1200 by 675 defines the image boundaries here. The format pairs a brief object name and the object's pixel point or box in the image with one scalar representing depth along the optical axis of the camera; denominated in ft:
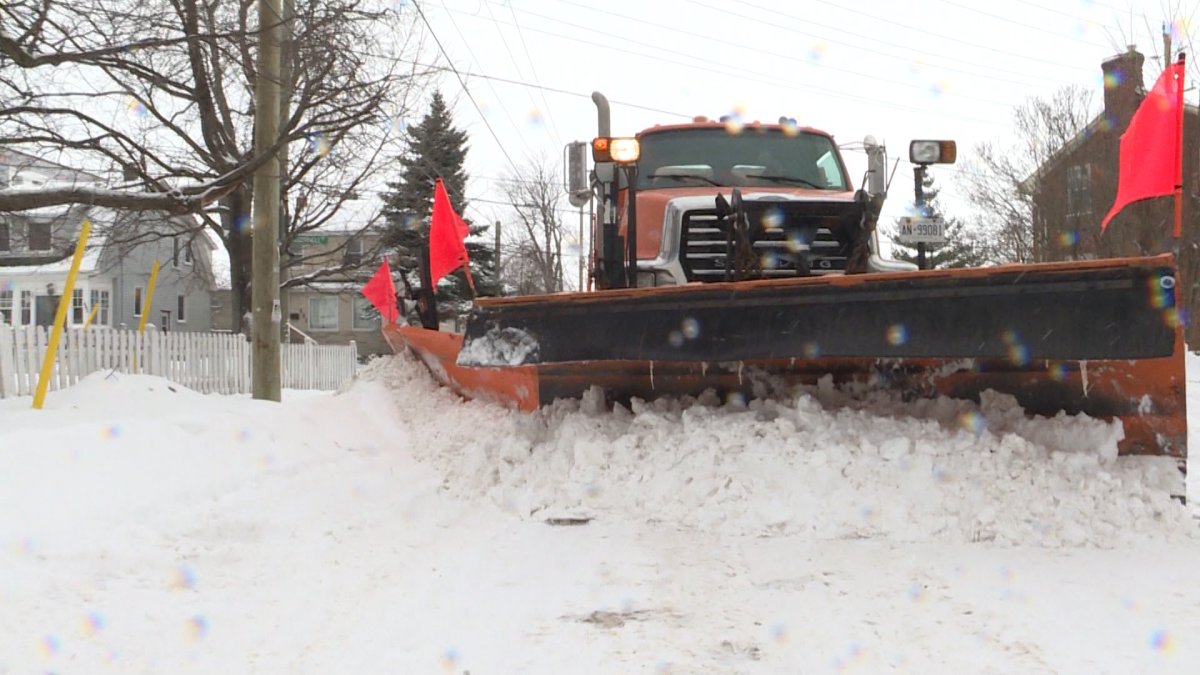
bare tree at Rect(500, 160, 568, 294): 143.02
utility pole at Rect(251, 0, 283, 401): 35.12
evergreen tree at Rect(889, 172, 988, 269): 125.49
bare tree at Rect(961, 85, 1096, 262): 83.66
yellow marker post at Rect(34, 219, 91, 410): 22.70
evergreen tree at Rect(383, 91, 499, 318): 101.14
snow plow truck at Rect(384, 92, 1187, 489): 13.37
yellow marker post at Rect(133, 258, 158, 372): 30.41
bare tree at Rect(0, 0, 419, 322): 28.76
